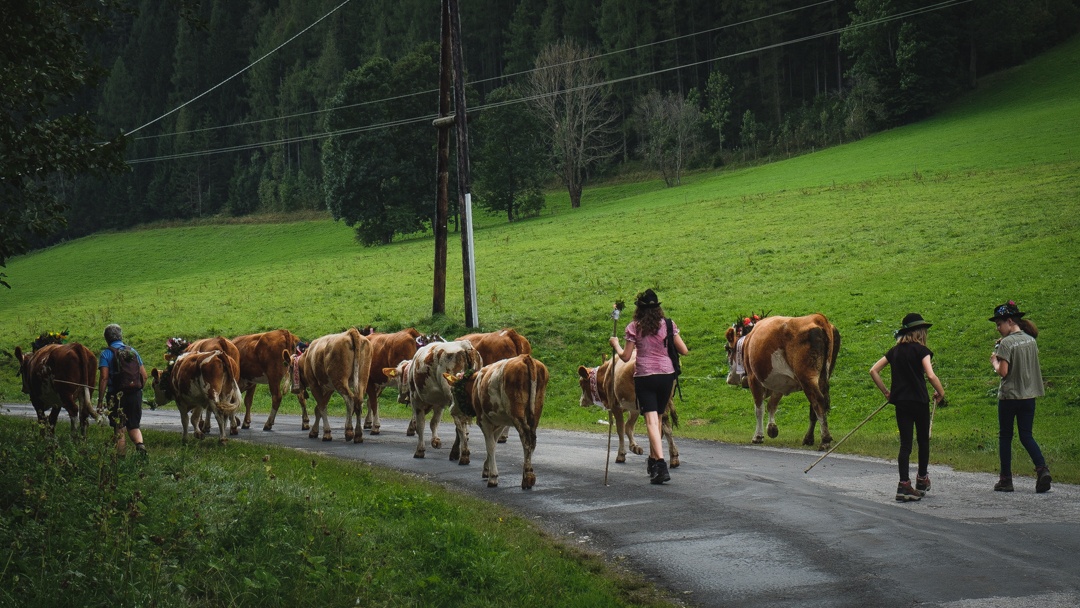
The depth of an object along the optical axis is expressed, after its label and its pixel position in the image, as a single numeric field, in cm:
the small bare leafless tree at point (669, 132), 8194
